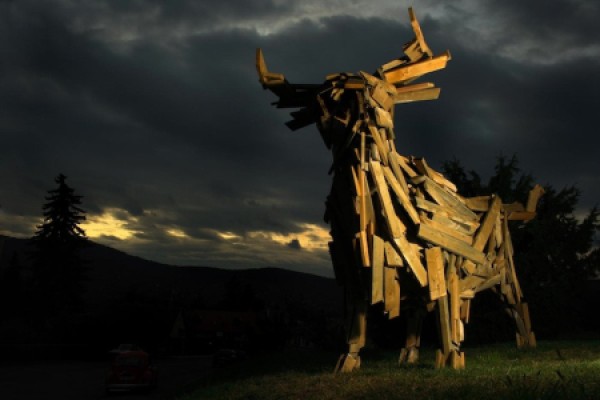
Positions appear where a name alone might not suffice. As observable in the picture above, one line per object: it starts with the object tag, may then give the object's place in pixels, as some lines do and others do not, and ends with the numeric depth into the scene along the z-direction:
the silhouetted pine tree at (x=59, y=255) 44.66
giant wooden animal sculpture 9.90
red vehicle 16.98
